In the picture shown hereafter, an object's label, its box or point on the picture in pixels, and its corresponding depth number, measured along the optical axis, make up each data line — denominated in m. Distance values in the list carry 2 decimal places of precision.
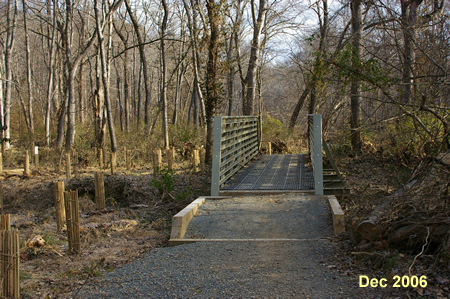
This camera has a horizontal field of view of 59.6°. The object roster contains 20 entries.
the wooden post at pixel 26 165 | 11.23
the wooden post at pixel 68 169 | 10.64
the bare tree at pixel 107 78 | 13.83
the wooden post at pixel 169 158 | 10.50
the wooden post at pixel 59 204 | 5.93
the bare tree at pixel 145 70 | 17.06
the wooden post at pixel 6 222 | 4.07
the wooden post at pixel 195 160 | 11.50
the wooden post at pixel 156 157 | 10.96
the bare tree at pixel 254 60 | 15.18
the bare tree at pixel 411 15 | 8.02
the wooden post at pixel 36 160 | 12.59
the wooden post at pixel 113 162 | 11.05
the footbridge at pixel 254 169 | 6.95
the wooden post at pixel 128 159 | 12.68
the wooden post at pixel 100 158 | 13.34
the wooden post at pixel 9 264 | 3.37
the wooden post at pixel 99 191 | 7.13
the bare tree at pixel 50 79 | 17.30
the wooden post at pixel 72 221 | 4.81
